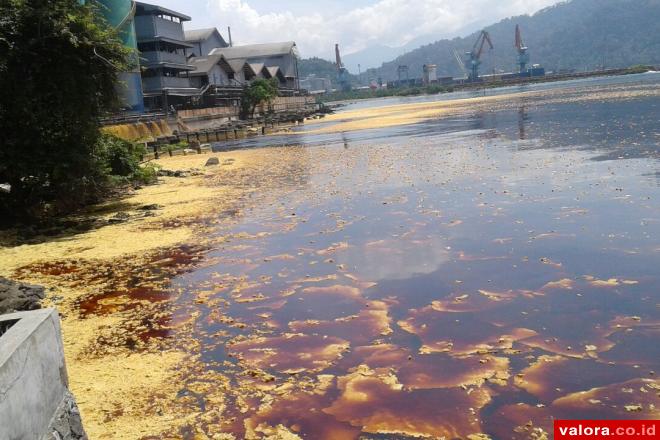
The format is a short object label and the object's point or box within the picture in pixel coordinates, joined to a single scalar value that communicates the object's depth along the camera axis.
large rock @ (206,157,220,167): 30.55
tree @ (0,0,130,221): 13.80
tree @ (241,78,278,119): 72.88
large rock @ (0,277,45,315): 7.13
